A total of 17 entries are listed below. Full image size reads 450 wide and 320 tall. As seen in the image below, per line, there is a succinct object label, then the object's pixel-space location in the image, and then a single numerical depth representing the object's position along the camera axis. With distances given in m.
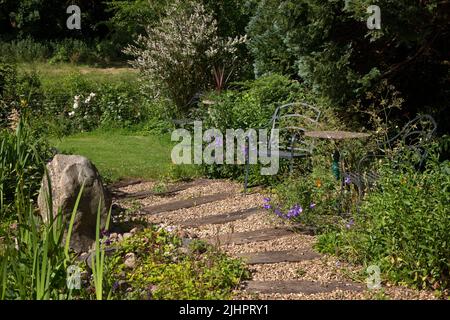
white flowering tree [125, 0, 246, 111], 11.77
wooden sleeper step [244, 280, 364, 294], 4.71
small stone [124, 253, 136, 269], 4.93
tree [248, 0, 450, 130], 7.86
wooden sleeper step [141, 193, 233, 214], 6.88
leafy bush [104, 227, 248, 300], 4.38
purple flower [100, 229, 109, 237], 5.26
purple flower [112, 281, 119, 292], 4.23
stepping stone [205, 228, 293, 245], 5.80
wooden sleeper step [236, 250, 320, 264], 5.28
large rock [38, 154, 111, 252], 4.95
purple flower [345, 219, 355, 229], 5.54
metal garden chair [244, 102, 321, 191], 7.59
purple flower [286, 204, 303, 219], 5.98
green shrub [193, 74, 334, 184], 8.00
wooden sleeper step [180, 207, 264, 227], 6.40
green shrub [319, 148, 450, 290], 4.68
